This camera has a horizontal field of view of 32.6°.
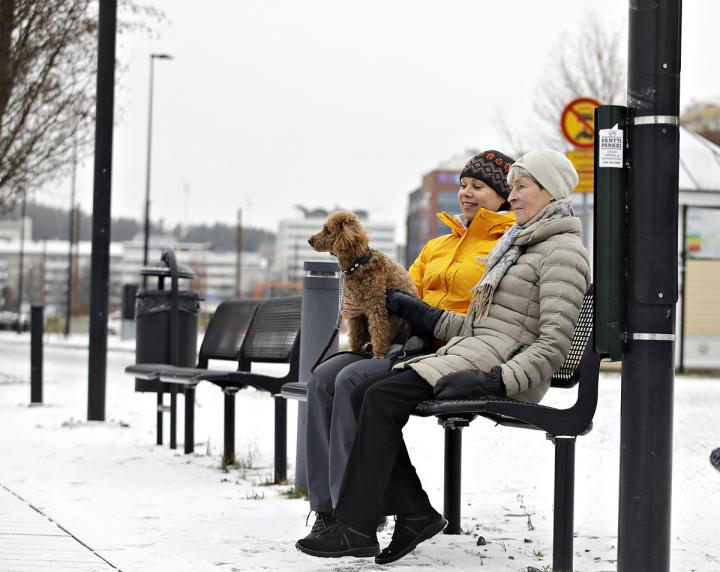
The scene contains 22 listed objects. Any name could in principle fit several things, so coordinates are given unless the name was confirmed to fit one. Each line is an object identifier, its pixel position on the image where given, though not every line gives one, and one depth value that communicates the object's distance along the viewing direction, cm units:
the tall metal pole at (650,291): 396
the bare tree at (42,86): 1555
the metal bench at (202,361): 820
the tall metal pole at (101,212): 1027
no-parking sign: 1614
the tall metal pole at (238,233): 6529
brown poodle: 525
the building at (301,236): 16769
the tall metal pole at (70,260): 4750
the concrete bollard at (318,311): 670
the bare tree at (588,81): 2930
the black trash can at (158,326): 911
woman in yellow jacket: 495
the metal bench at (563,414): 446
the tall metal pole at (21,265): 5447
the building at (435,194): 15262
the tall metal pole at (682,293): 2175
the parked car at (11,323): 6429
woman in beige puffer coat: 459
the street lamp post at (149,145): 4498
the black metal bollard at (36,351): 1234
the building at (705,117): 12625
